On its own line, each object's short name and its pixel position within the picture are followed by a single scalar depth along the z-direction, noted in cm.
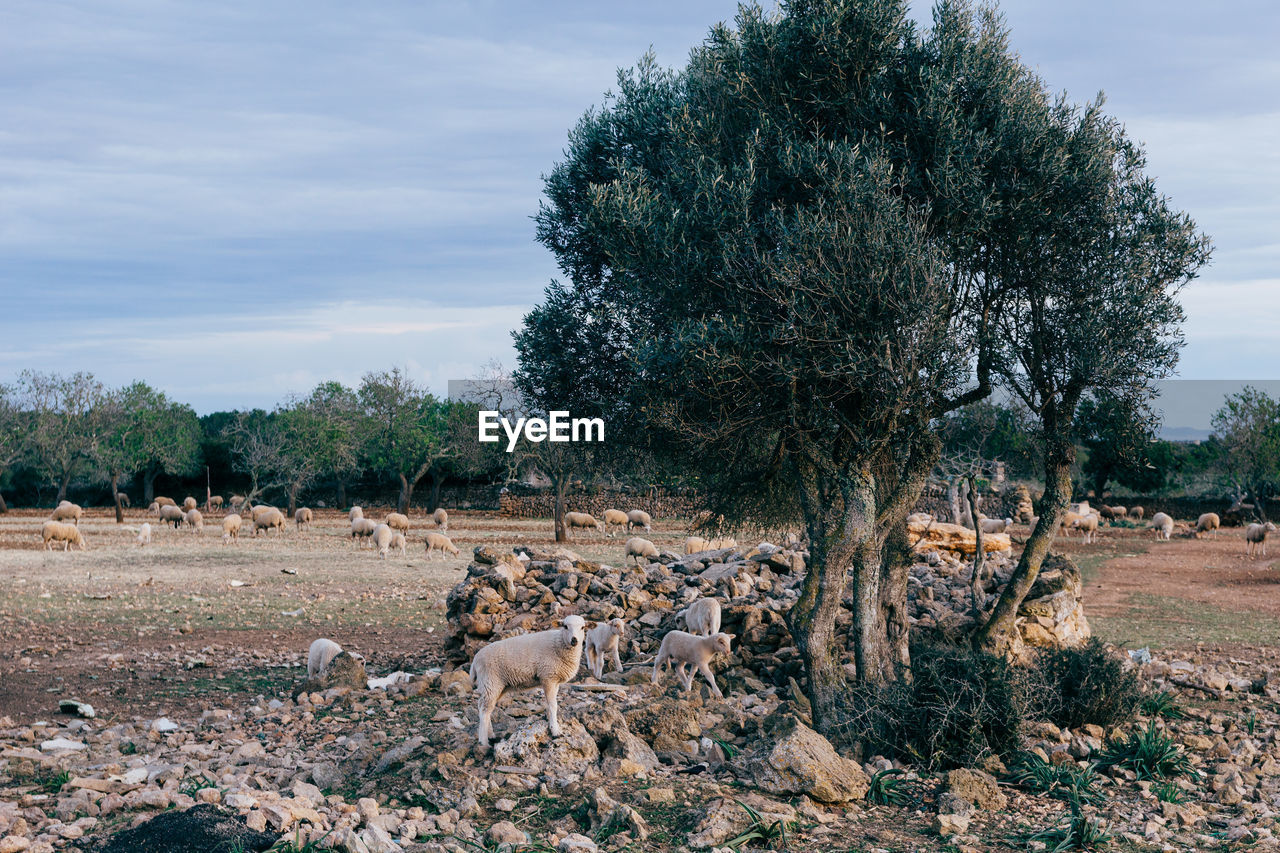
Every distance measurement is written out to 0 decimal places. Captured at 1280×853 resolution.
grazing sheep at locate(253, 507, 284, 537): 4547
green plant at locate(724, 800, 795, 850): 771
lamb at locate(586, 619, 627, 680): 1304
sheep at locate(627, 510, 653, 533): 4862
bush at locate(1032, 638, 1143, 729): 1131
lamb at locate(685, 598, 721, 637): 1434
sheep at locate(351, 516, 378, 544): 4247
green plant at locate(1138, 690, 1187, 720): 1241
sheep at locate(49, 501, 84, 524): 4769
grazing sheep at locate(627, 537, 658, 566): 3253
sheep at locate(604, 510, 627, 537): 4775
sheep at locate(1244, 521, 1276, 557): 4009
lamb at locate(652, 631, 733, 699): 1251
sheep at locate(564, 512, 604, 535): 4806
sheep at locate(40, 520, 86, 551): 3691
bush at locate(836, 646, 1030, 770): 994
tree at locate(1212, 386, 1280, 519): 5931
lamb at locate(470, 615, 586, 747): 985
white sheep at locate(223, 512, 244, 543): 4188
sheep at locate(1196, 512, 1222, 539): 5194
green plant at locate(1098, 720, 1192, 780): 994
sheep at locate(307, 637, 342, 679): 1474
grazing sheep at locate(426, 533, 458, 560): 3784
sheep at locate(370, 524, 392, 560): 3616
